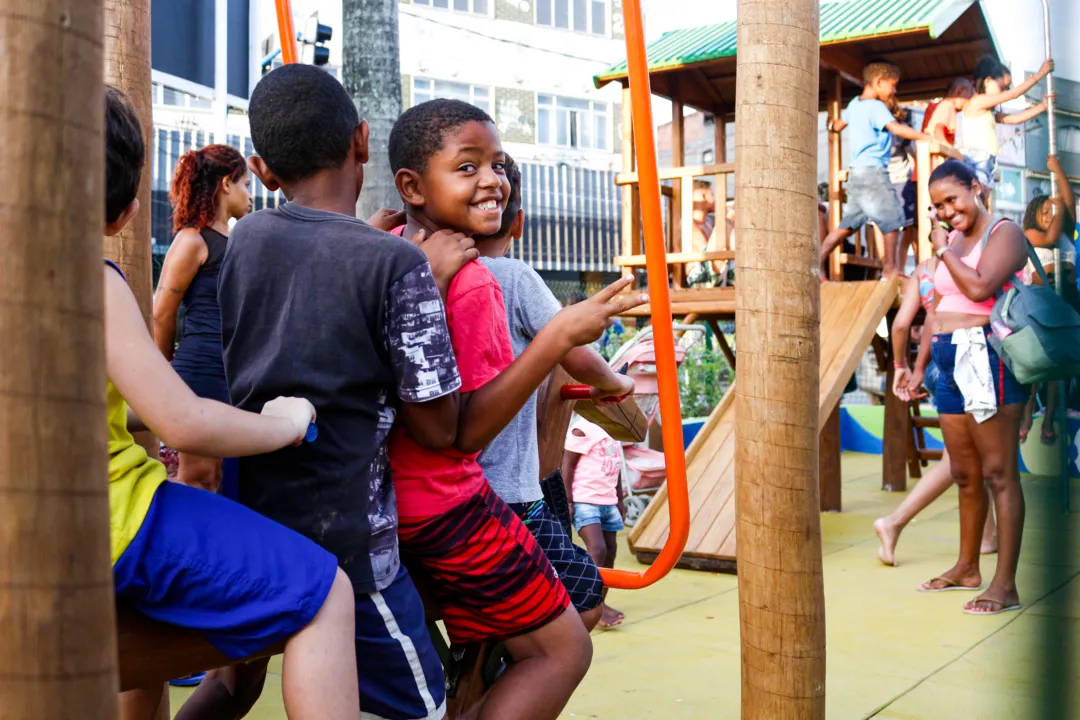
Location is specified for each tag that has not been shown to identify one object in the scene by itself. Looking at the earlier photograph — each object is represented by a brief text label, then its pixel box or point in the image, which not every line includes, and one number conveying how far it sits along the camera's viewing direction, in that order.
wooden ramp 5.88
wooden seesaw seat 1.65
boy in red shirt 1.92
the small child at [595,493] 4.94
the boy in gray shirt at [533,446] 2.29
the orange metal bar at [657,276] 2.09
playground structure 6.18
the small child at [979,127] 6.84
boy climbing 7.82
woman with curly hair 3.93
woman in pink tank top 4.60
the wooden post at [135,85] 2.67
